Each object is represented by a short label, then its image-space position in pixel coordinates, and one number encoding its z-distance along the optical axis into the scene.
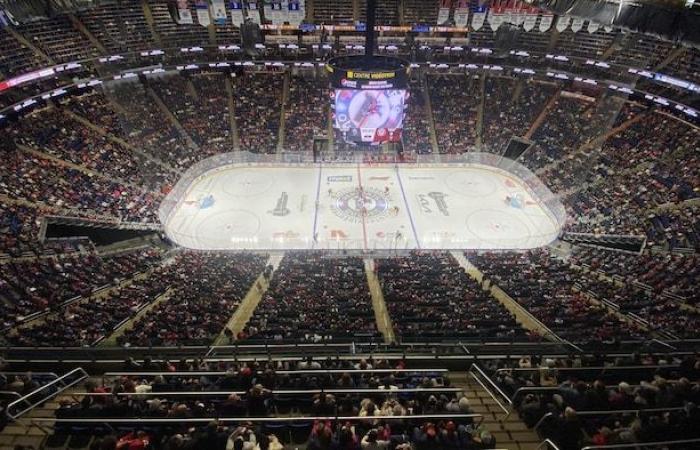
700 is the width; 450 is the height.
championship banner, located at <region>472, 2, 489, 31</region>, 33.66
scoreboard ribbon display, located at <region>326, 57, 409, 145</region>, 25.91
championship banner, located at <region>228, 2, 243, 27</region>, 35.44
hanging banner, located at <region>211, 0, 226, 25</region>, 33.82
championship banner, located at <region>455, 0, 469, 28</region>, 33.34
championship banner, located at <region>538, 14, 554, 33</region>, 32.44
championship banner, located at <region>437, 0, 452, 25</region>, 34.50
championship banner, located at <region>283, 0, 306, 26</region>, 33.16
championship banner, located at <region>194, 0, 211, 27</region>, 34.88
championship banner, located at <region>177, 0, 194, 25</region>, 35.31
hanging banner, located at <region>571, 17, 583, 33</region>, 33.83
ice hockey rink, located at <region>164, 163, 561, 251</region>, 28.78
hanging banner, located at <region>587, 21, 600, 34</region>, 32.96
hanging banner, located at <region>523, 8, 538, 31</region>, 31.16
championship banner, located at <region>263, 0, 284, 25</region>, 33.16
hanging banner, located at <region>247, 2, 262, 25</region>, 36.56
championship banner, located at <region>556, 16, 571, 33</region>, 30.94
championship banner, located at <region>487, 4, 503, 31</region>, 32.16
